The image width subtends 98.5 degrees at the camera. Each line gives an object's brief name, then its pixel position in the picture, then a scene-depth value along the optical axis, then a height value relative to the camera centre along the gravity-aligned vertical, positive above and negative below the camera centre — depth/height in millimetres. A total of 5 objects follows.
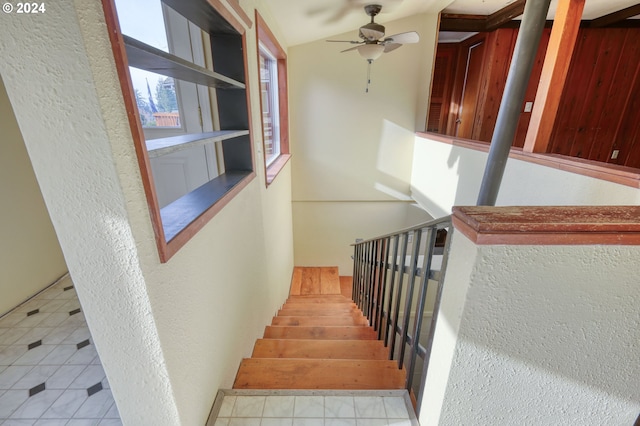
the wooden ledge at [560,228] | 658 -244
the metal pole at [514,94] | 1231 +122
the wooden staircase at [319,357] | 1418 -1430
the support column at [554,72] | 1549 +274
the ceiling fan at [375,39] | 2621 +766
